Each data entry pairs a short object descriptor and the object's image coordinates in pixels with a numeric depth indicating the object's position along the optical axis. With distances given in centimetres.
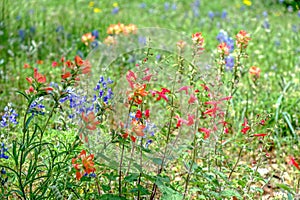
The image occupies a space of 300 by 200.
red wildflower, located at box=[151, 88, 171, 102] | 211
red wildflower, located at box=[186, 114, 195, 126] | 214
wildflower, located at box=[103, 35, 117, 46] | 390
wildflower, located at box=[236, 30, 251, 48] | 247
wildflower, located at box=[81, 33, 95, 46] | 400
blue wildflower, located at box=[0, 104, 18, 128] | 268
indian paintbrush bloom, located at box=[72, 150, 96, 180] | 187
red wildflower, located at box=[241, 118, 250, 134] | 231
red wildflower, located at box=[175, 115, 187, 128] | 209
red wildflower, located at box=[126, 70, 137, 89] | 207
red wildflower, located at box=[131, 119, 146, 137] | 199
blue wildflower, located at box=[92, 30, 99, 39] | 512
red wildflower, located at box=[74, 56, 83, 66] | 194
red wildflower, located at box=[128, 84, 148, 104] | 194
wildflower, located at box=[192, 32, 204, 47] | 231
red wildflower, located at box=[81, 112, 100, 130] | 189
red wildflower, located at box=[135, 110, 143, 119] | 213
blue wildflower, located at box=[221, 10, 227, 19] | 668
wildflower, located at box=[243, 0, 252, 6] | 717
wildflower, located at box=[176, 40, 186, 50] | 235
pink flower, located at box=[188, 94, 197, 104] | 214
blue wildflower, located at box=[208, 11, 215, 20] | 649
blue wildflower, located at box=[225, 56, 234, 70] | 421
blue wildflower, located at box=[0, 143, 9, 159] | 250
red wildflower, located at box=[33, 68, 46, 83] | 191
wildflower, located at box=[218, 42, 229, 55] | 243
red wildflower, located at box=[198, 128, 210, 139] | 223
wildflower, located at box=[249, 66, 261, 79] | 318
